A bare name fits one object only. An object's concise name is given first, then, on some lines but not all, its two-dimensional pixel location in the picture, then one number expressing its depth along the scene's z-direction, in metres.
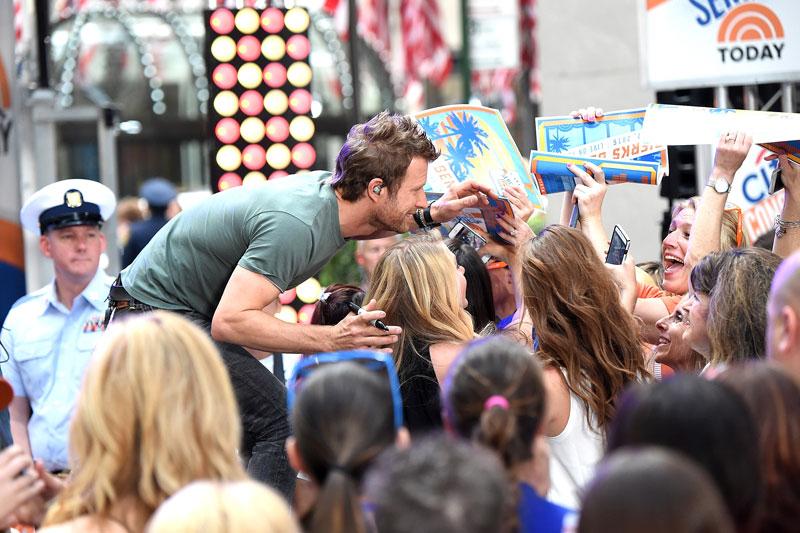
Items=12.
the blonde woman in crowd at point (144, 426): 4.59
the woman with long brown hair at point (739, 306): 6.47
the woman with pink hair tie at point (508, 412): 4.73
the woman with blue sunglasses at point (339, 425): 4.33
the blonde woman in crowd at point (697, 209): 8.26
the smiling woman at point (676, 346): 7.53
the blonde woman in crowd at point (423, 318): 7.58
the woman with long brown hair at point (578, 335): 6.77
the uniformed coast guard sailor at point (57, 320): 9.64
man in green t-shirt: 7.32
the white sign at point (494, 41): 29.78
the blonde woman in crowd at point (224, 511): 3.67
